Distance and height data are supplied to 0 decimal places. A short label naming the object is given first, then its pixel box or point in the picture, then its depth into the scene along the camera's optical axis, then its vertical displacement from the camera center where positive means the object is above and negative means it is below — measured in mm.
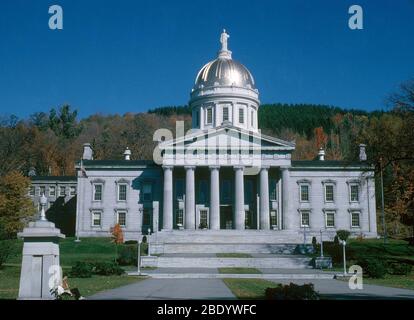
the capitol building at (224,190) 63094 +4350
